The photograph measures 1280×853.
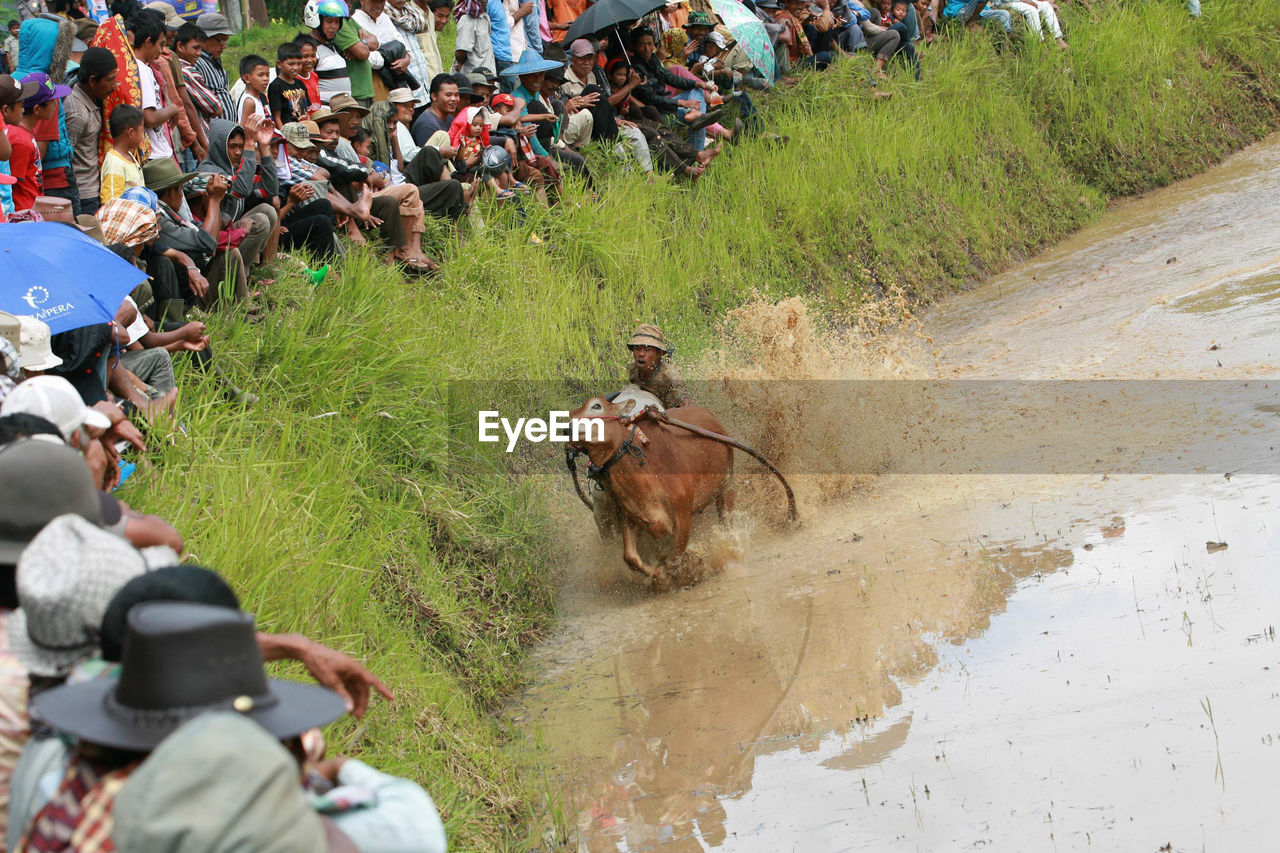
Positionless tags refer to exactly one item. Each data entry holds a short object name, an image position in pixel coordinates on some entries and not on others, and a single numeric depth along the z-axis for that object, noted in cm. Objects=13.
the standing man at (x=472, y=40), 2480
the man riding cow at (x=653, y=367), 1848
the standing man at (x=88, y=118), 1523
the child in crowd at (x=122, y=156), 1529
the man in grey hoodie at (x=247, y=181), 1702
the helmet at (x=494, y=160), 2300
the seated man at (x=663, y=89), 2814
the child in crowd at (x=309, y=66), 2017
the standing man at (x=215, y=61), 1920
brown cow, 1675
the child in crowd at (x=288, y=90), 1977
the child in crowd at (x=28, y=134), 1412
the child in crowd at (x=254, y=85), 1872
